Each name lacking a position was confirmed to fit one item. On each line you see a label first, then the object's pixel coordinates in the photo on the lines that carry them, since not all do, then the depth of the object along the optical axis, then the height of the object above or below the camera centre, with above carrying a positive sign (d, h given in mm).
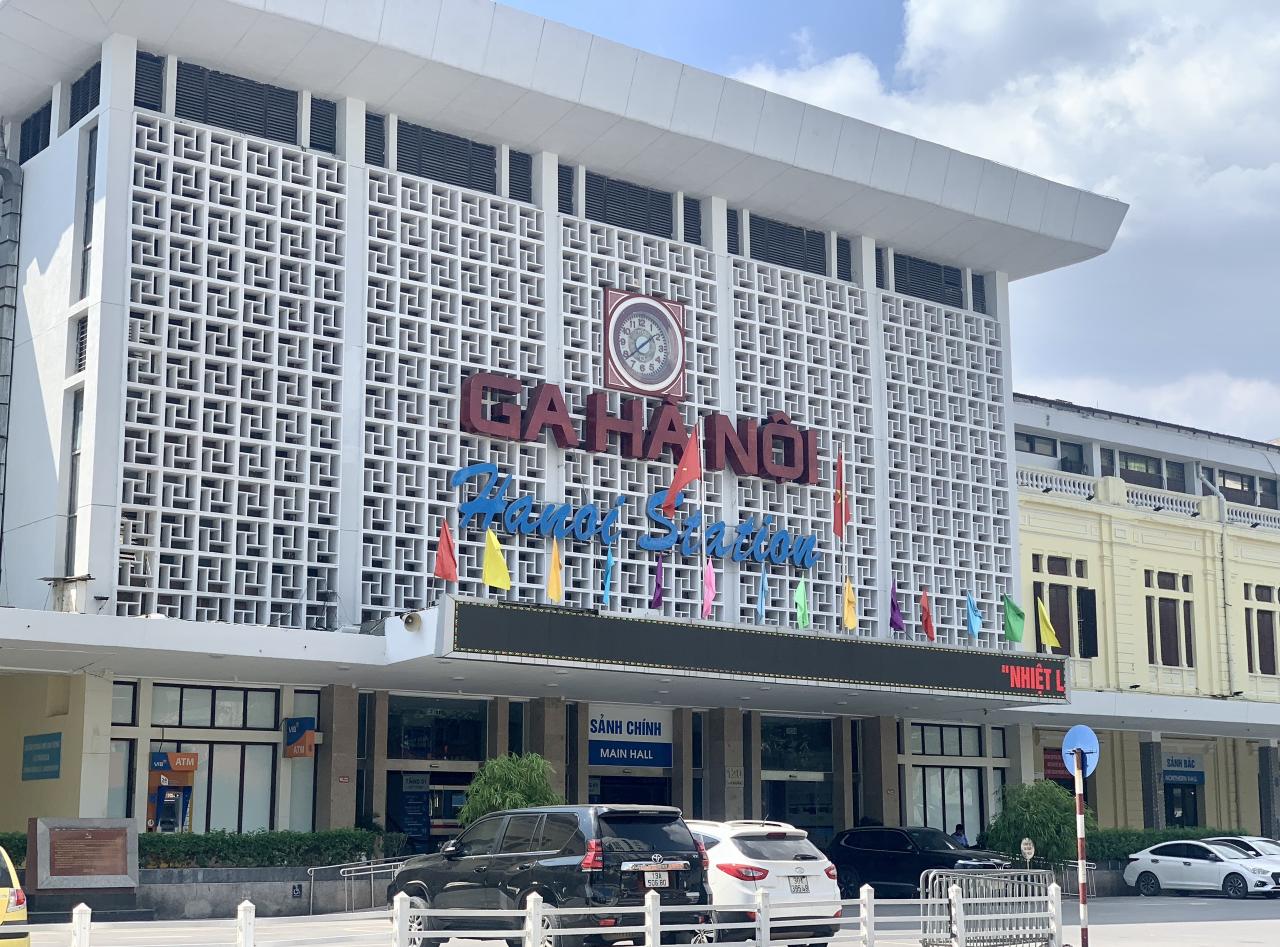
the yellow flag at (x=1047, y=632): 39312 +3026
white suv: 21688 -1295
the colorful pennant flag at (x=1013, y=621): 40062 +3345
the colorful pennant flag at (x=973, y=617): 40719 +3482
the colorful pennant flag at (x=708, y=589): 36281 +3670
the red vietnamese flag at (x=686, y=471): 36719 +6200
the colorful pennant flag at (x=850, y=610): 38250 +3424
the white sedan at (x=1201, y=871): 37156 -2296
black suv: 19375 -1137
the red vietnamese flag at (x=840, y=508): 39906 +5921
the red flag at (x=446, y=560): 32250 +3801
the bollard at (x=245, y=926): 15344 -1419
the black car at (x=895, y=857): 32781 -1757
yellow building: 47406 +4594
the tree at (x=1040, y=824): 37656 -1260
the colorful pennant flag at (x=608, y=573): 35841 +3959
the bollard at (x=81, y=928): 14898 -1391
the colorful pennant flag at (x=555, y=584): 33781 +3514
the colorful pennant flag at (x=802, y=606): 36781 +3382
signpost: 21703 +123
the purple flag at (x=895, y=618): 40406 +3420
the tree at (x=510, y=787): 31438 -393
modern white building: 31594 +6982
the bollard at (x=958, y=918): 20516 -1793
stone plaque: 26984 -1372
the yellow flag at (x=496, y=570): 32188 +3609
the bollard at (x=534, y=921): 16625 -1497
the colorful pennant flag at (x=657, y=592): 36531 +3630
